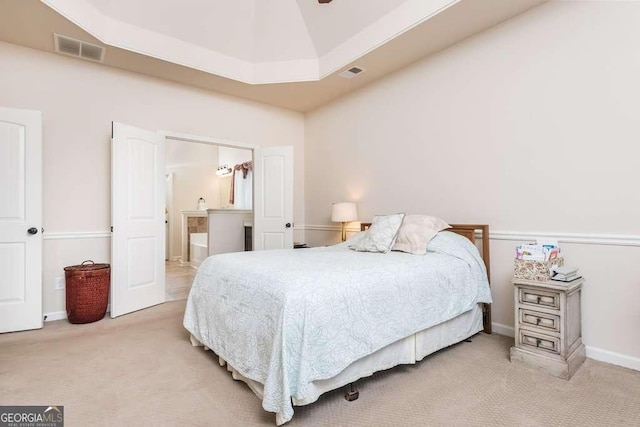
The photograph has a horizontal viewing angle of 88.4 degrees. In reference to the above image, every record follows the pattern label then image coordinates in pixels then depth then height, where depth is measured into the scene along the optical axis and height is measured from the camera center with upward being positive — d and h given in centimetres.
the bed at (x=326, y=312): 156 -58
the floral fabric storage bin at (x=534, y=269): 222 -39
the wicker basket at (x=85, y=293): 314 -76
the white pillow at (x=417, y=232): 268 -16
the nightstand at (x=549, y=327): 209 -77
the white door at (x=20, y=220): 292 -5
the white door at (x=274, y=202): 463 +16
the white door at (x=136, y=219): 340 -5
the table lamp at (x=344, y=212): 413 +1
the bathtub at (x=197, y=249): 606 -66
